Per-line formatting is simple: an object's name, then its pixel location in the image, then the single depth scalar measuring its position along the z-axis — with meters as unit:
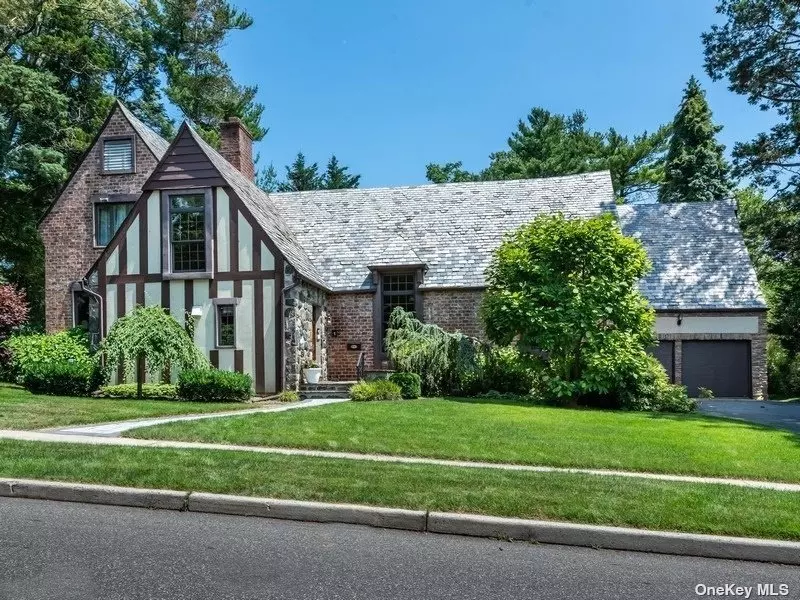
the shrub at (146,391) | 14.96
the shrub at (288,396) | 15.38
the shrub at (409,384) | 14.89
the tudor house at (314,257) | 16.52
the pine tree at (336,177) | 42.47
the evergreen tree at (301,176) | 43.25
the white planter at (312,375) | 16.61
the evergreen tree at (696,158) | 29.66
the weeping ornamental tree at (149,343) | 14.23
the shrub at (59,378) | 15.25
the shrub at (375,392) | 14.48
